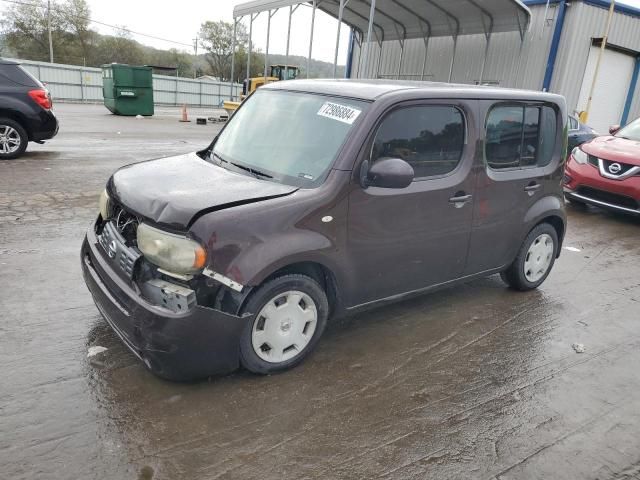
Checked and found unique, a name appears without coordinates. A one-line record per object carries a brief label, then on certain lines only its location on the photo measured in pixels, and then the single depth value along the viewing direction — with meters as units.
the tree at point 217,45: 67.50
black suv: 9.30
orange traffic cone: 22.52
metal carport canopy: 17.55
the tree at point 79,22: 54.53
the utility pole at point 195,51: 66.85
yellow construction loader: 26.13
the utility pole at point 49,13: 44.87
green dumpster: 20.73
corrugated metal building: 17.72
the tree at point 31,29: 52.84
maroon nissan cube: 2.91
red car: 7.77
